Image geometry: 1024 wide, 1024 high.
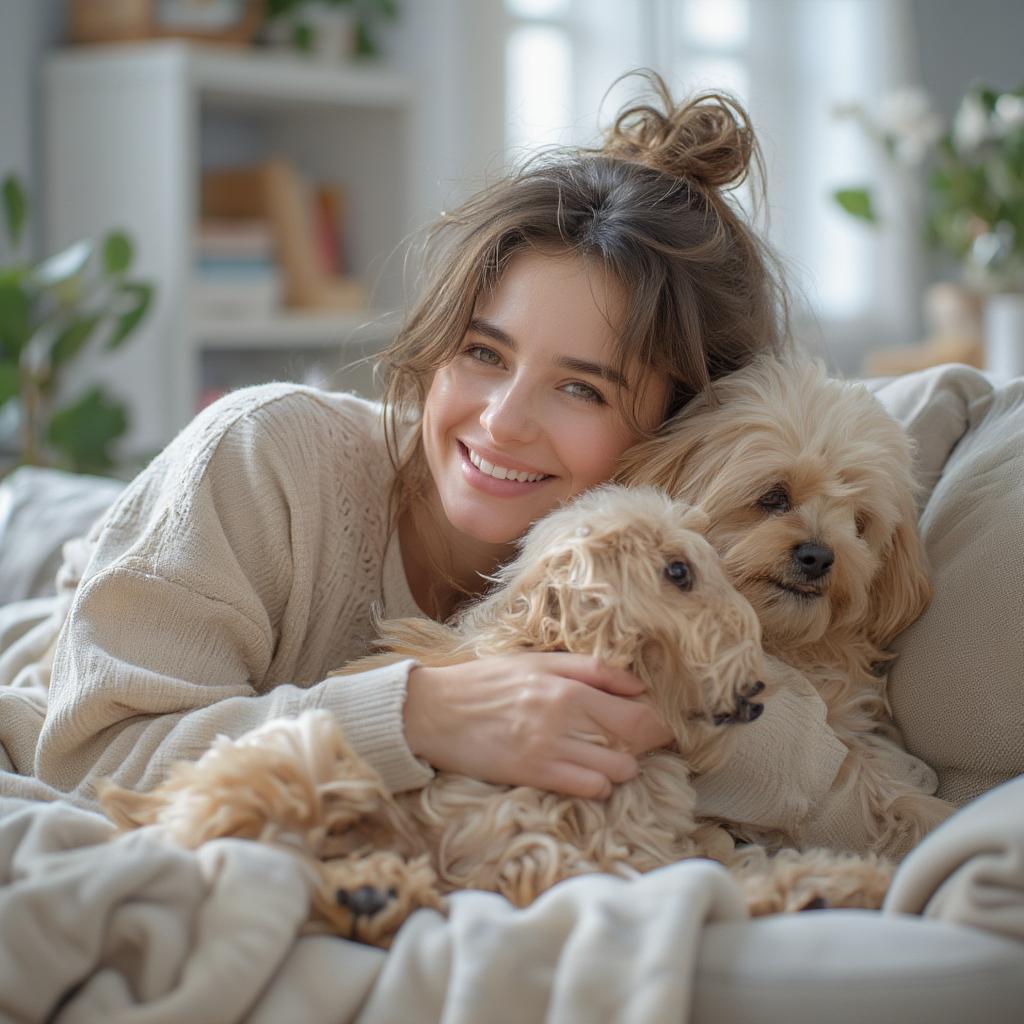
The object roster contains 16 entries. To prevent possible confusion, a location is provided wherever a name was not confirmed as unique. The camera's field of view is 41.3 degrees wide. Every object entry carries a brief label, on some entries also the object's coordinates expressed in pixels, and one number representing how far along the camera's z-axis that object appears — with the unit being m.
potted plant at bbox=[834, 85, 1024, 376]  4.11
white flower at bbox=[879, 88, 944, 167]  4.58
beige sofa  1.02
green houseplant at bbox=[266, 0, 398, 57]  3.86
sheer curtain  4.73
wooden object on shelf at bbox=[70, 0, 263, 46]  3.59
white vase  3.90
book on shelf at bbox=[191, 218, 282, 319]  3.76
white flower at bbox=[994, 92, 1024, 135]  4.29
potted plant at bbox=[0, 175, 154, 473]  3.12
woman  1.29
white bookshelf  3.54
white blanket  1.01
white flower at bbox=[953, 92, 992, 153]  4.25
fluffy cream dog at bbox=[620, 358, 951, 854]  1.53
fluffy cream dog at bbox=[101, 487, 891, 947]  1.16
